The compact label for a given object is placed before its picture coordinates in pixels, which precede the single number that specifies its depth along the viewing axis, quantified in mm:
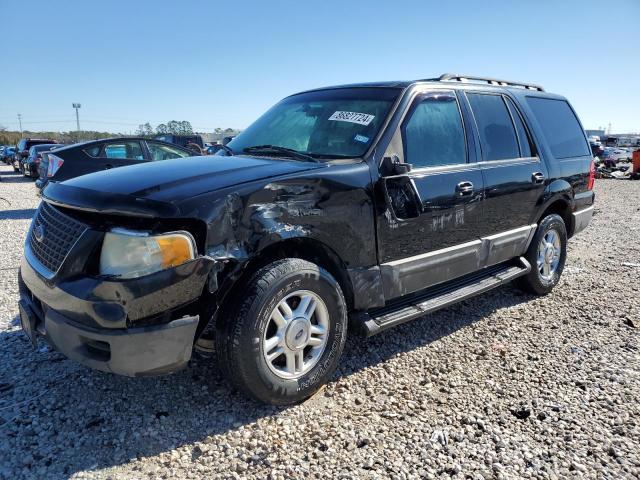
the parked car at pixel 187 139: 25597
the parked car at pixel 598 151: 31914
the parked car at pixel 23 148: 22236
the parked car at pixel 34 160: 16717
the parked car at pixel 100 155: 9555
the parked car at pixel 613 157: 28656
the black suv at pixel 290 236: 2293
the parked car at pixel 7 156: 34675
